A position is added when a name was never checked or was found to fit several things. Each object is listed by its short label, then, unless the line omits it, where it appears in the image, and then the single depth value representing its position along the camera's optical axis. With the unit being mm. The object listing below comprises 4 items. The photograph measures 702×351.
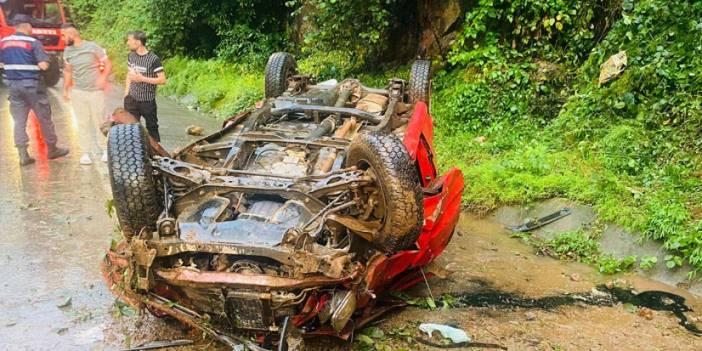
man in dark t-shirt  7484
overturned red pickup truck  3521
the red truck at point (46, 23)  14298
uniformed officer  7711
